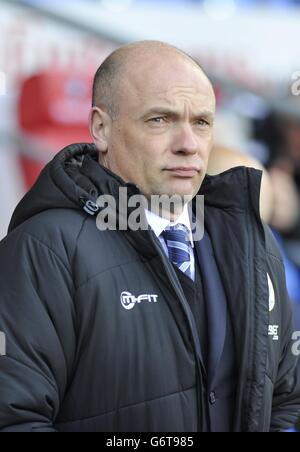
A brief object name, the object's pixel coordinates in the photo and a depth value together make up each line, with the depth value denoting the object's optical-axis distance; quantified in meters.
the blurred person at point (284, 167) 7.55
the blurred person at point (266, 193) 5.99
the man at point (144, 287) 3.21
